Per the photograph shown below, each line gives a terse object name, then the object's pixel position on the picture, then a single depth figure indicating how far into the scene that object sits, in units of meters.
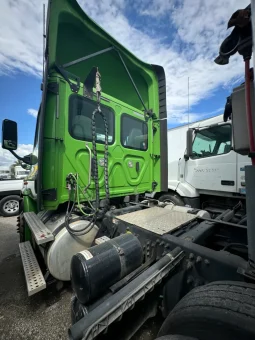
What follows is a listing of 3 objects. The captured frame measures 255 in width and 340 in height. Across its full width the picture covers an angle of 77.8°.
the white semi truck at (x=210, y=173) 3.66
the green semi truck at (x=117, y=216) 0.86
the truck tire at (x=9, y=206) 6.03
